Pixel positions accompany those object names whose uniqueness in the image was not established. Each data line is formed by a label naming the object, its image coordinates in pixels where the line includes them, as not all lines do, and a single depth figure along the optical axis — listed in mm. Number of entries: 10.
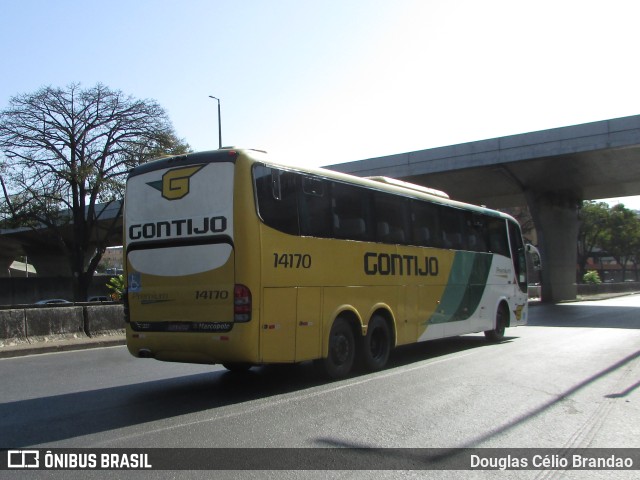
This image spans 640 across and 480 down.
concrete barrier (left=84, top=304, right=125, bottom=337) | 15842
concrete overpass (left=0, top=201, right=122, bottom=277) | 57709
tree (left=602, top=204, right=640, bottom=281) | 69625
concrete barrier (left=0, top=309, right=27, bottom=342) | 13891
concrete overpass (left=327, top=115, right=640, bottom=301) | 27203
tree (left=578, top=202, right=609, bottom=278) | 66938
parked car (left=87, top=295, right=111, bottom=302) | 44094
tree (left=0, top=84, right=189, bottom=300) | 34656
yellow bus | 7953
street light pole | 30094
